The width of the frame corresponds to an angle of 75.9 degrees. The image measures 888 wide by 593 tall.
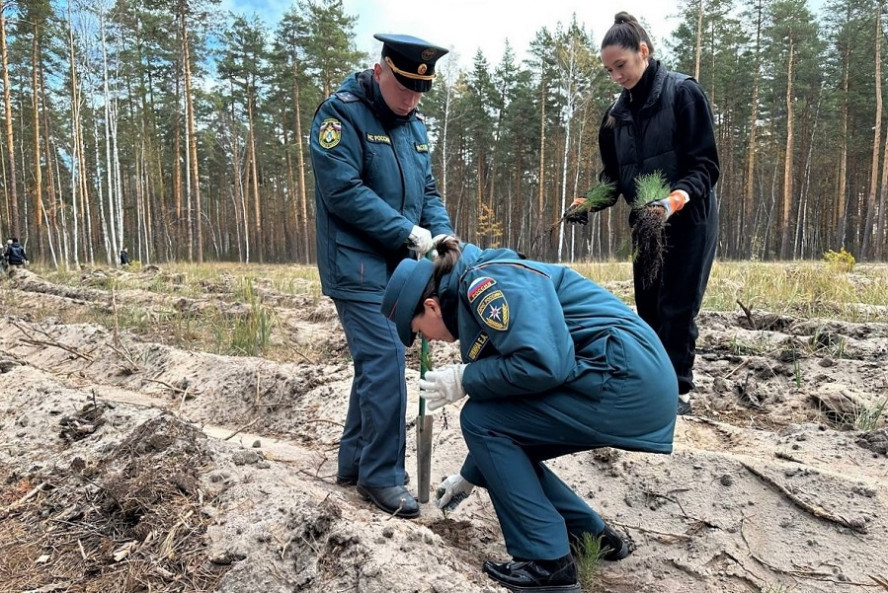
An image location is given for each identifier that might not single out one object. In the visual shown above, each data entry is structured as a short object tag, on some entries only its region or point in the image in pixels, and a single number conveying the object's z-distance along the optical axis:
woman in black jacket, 2.76
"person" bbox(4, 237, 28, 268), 14.92
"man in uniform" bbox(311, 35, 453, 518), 2.36
